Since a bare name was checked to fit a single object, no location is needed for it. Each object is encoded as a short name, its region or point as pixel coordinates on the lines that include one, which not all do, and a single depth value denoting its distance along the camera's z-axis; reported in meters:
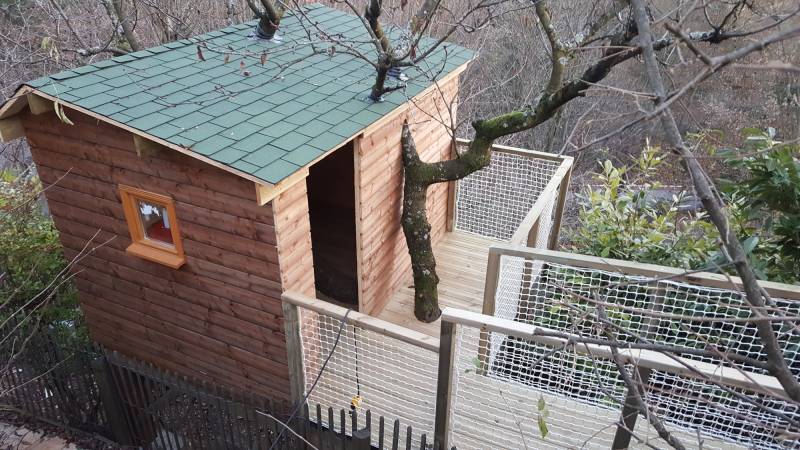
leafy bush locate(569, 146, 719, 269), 5.01
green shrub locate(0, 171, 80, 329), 5.95
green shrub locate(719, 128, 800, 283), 3.67
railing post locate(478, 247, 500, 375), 3.81
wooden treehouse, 3.73
